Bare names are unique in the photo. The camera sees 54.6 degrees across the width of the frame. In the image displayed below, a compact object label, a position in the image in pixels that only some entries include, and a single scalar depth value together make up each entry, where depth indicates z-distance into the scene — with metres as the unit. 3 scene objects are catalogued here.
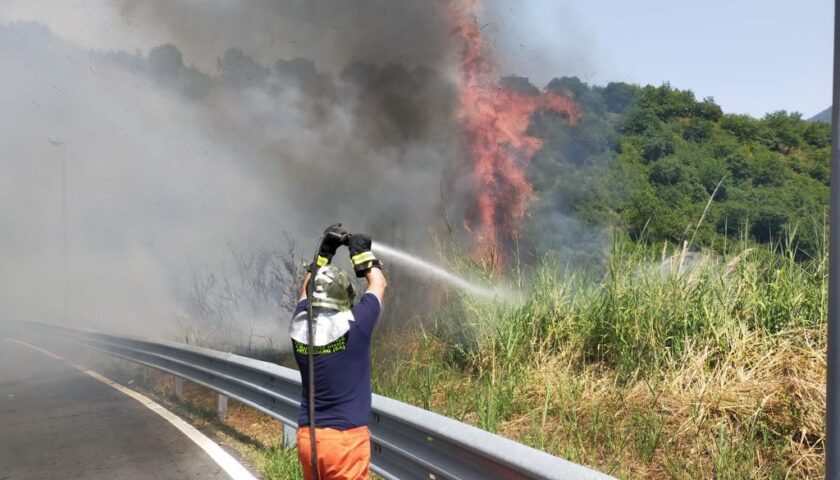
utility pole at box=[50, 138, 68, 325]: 22.71
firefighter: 3.40
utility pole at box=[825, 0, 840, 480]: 2.36
